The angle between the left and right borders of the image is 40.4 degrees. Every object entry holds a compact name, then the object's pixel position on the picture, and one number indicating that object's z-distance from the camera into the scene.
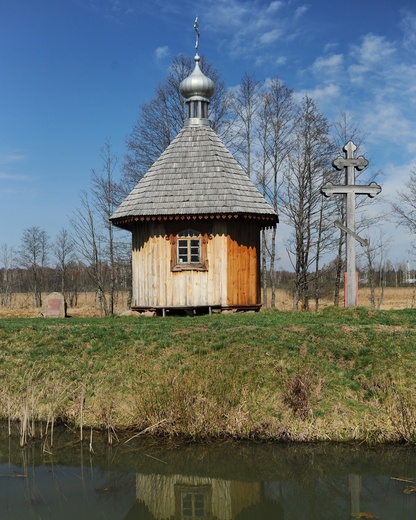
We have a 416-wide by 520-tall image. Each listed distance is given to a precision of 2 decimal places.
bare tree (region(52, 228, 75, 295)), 42.36
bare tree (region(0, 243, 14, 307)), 44.69
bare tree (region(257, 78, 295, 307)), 27.91
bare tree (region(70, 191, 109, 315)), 29.44
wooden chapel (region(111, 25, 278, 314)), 17.62
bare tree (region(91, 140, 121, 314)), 29.23
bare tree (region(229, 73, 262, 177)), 28.80
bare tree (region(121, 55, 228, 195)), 28.16
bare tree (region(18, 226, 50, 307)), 44.00
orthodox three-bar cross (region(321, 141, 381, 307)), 15.66
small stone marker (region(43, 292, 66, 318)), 21.28
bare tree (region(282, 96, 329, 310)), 26.83
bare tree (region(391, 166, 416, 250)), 27.91
